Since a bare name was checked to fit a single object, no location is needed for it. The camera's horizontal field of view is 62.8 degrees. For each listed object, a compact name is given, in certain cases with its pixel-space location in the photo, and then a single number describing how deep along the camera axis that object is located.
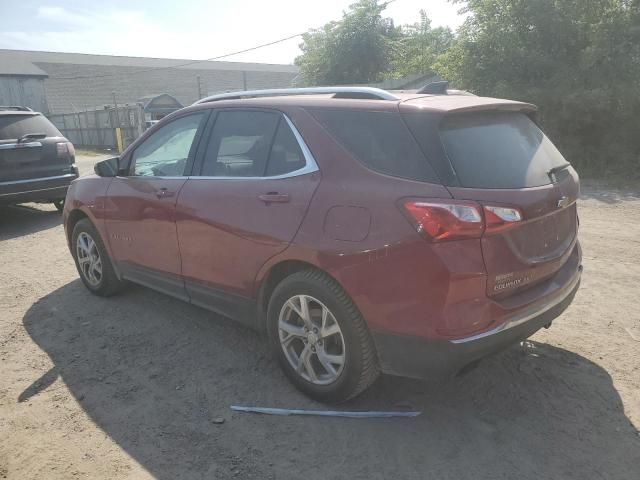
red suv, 2.48
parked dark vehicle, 7.70
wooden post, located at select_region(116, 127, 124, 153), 24.52
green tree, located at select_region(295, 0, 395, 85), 22.33
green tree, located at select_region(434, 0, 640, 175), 10.63
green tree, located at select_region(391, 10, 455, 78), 23.22
